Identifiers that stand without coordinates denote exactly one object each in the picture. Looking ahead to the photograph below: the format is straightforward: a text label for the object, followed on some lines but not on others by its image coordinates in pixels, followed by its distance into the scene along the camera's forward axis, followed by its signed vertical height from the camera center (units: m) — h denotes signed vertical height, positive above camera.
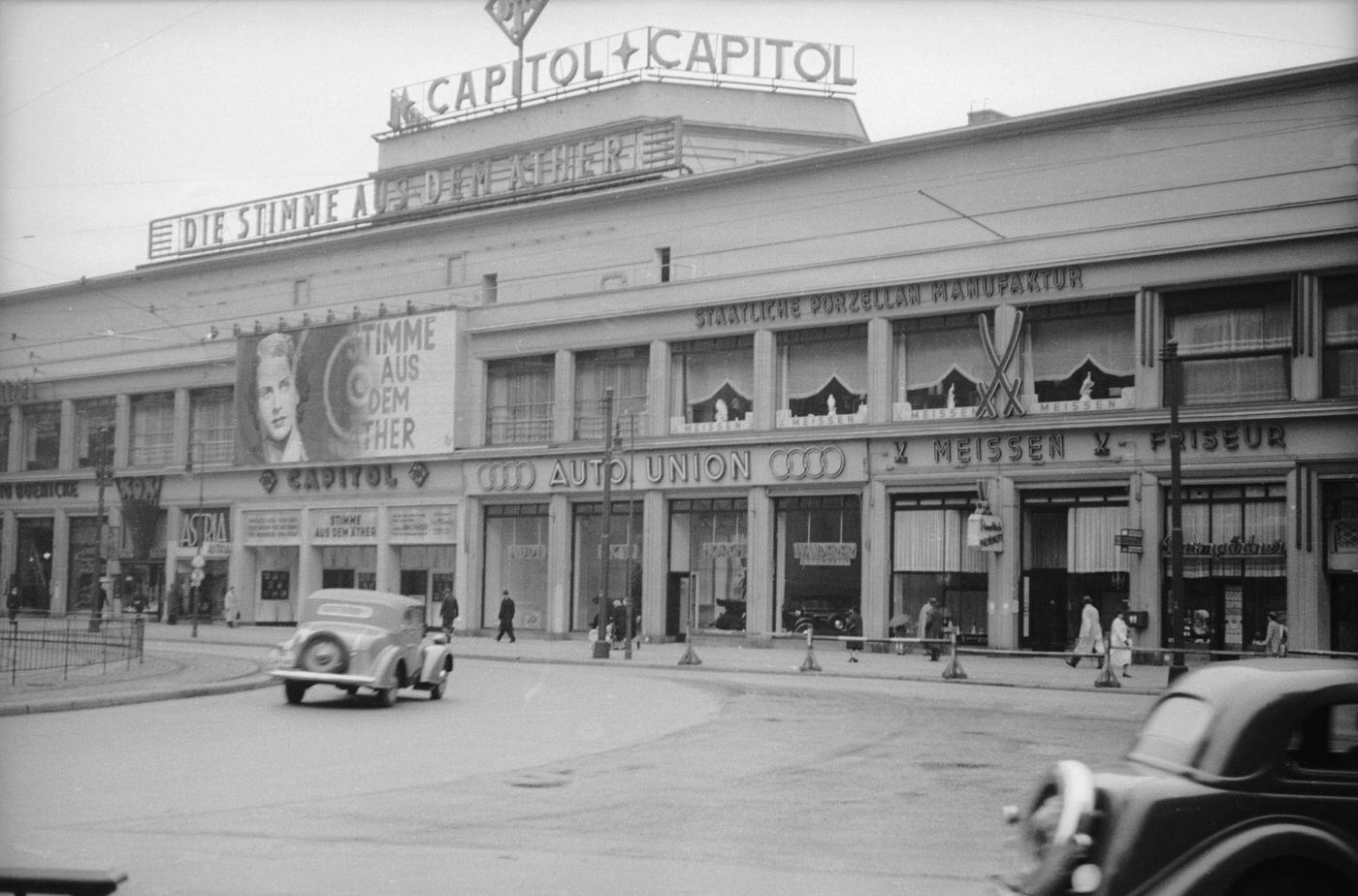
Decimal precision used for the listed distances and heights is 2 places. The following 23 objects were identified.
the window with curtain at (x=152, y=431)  69.00 +5.75
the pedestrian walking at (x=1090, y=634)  36.78 -1.48
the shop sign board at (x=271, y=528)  63.13 +1.26
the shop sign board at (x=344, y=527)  60.06 +1.30
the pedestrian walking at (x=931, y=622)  41.47 -1.45
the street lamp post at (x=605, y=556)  40.88 +0.23
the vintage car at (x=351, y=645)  22.94 -1.34
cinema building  38.69 +6.35
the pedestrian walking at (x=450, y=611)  49.62 -1.67
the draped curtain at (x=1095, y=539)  40.53 +0.95
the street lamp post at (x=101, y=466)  57.22 +3.41
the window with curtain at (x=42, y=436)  73.06 +5.68
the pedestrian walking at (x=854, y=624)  44.72 -1.65
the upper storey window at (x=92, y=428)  70.56 +5.98
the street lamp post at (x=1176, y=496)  32.12 +1.74
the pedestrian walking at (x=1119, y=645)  34.50 -1.62
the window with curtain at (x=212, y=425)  66.75 +5.87
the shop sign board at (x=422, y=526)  56.91 +1.33
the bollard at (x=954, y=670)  34.12 -2.27
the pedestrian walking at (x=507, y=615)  50.16 -1.78
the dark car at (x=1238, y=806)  6.82 -1.06
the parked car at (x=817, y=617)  46.06 -1.50
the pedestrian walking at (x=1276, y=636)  34.19 -1.37
